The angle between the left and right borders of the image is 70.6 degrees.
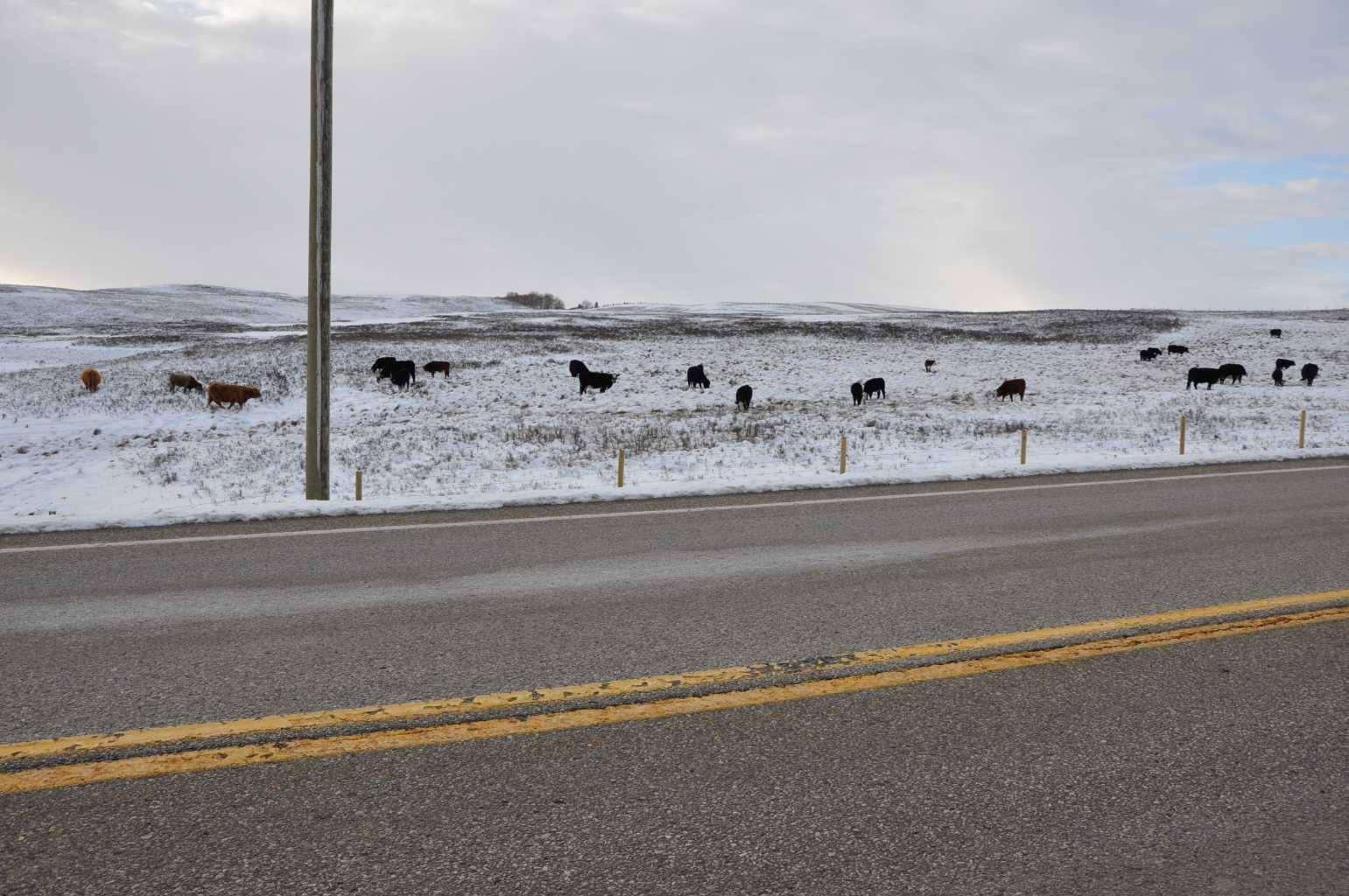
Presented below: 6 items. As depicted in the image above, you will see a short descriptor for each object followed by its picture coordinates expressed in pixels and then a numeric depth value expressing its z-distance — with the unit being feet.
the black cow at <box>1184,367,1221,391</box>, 115.85
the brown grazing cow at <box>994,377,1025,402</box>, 103.09
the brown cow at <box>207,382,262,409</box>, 84.84
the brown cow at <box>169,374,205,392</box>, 92.79
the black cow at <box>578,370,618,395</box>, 103.14
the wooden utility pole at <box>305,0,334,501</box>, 35.37
